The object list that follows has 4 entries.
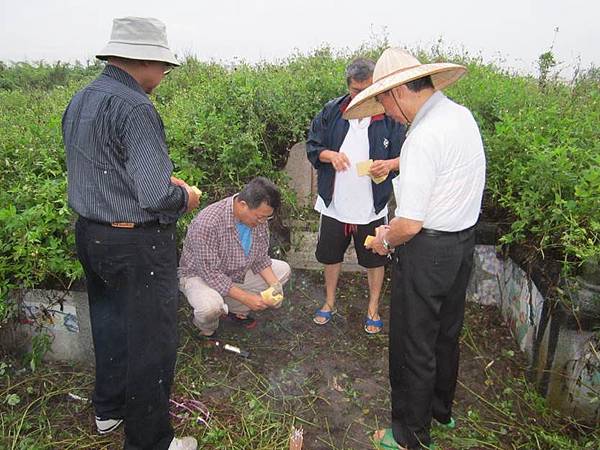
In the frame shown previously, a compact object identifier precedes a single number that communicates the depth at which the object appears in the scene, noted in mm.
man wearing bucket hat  2160
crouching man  3348
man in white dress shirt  2254
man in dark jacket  3592
